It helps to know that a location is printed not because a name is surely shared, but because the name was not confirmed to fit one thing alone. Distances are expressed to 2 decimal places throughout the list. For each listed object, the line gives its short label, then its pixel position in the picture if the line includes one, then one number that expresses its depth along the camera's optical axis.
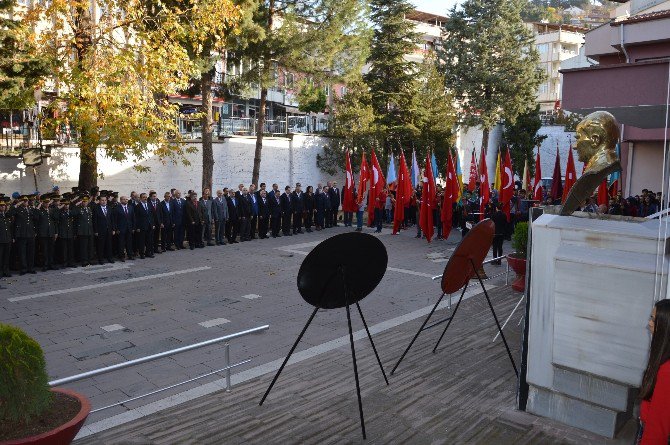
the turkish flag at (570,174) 17.38
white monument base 5.08
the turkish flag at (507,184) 18.75
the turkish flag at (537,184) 19.55
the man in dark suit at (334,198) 23.23
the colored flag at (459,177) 20.00
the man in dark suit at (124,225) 16.02
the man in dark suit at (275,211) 20.73
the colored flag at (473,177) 22.61
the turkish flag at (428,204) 18.80
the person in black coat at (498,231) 15.94
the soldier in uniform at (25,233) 14.02
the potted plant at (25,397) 3.99
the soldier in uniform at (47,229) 14.39
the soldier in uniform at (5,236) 13.61
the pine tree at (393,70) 31.94
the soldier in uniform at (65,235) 14.74
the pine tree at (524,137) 43.22
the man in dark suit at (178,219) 17.61
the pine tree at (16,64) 14.09
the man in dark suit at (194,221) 17.97
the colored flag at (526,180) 22.62
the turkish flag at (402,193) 19.67
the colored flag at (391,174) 21.31
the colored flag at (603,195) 18.17
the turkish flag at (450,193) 18.74
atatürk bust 5.76
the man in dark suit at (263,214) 20.42
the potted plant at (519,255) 11.38
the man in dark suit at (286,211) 21.17
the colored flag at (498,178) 20.05
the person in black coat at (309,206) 22.25
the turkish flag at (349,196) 22.23
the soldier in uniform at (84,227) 15.02
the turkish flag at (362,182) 21.05
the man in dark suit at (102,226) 15.50
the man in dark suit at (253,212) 20.11
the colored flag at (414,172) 21.69
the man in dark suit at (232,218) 19.41
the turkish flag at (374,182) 20.47
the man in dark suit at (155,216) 17.02
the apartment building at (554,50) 69.44
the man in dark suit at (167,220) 17.31
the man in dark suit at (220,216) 18.89
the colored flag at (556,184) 20.62
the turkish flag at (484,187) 18.23
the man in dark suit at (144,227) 16.52
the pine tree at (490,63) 41.59
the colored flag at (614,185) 20.95
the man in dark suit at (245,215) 19.80
